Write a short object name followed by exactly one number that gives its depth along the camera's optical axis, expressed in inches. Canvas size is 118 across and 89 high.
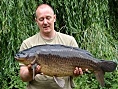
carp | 58.6
